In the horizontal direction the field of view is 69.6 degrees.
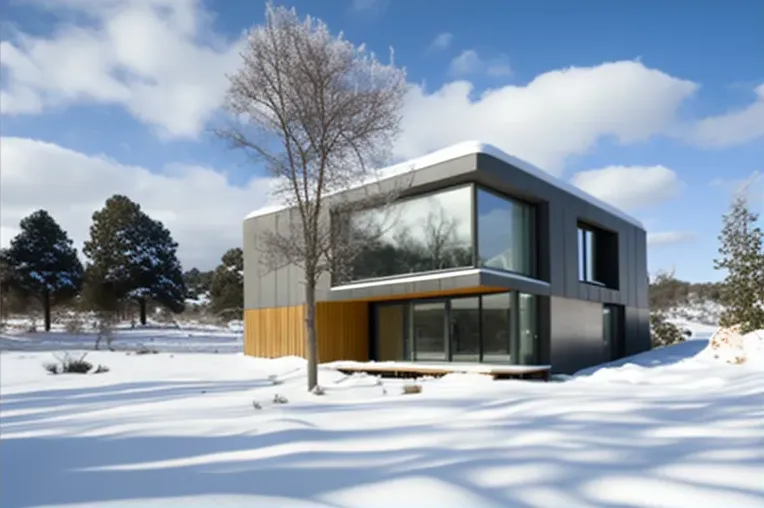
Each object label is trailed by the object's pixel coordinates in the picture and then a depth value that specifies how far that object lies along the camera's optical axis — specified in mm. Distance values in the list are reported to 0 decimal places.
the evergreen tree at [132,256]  32688
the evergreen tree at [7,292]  28047
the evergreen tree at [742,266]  14039
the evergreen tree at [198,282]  43438
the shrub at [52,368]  11852
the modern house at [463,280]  11266
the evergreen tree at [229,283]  33125
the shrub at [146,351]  17227
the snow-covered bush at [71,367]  11953
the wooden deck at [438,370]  10828
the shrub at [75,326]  24391
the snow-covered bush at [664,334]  22172
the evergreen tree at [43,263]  28688
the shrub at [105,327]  19641
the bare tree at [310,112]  8352
